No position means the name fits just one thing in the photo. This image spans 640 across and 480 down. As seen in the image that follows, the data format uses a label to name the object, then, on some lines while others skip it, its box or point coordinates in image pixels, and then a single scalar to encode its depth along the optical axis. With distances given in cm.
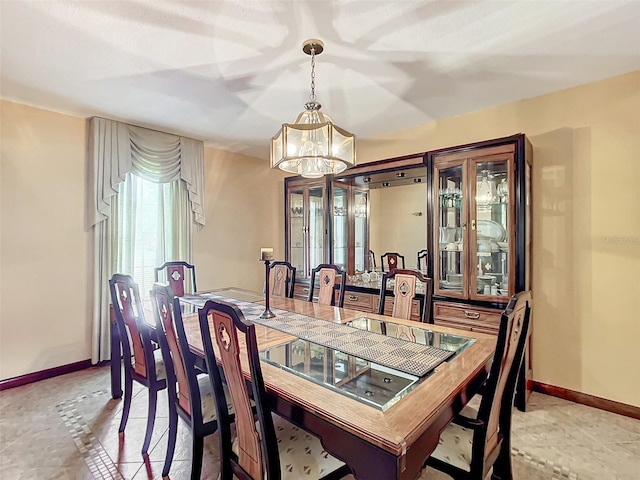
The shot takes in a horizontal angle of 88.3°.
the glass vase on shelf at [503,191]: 273
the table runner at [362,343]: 149
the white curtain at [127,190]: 334
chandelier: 200
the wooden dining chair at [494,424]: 127
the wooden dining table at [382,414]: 98
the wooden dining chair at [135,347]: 198
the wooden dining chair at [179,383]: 154
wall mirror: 354
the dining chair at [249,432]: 117
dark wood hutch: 265
